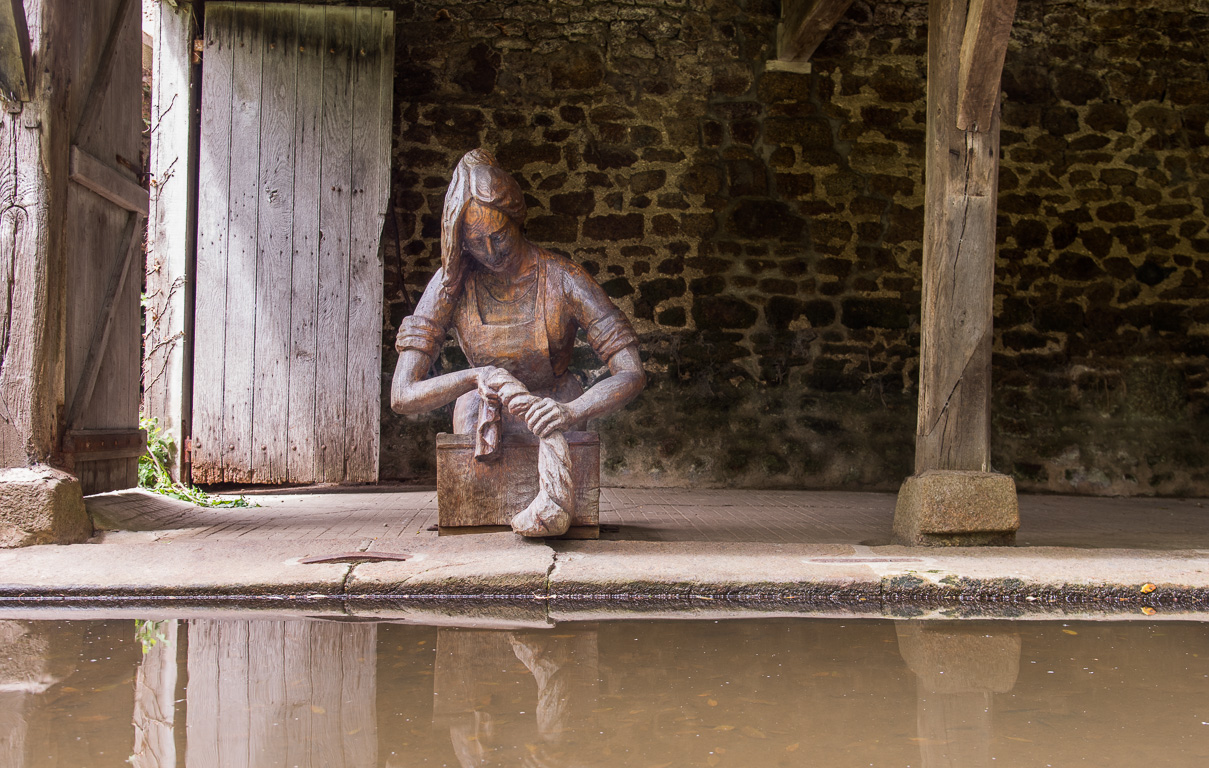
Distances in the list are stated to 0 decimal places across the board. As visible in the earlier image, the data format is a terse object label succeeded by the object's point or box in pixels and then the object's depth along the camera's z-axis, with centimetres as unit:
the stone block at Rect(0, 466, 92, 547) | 294
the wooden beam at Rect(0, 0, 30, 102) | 306
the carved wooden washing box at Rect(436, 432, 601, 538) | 309
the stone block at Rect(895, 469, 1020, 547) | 306
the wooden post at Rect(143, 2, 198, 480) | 517
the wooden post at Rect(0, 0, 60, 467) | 312
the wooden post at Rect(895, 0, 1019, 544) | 308
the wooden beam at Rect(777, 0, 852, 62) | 503
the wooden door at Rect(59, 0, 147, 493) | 355
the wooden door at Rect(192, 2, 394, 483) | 521
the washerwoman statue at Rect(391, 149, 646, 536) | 298
